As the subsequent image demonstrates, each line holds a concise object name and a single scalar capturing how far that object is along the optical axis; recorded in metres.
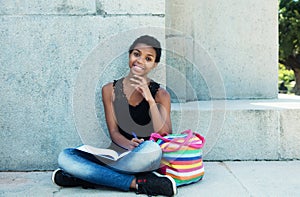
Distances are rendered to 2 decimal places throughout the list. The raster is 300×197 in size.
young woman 2.67
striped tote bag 2.79
